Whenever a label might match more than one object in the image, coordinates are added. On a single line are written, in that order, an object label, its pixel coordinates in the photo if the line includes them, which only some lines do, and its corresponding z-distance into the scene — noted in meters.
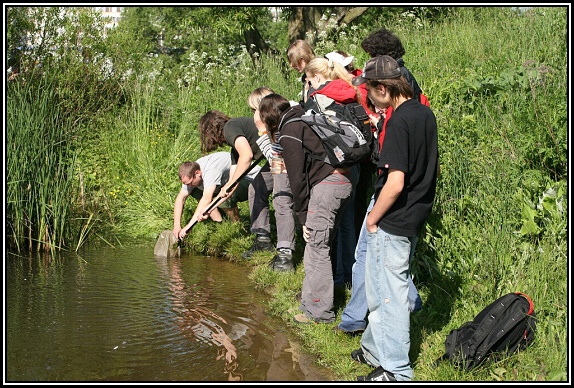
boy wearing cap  3.46
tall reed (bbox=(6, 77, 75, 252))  7.28
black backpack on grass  3.85
